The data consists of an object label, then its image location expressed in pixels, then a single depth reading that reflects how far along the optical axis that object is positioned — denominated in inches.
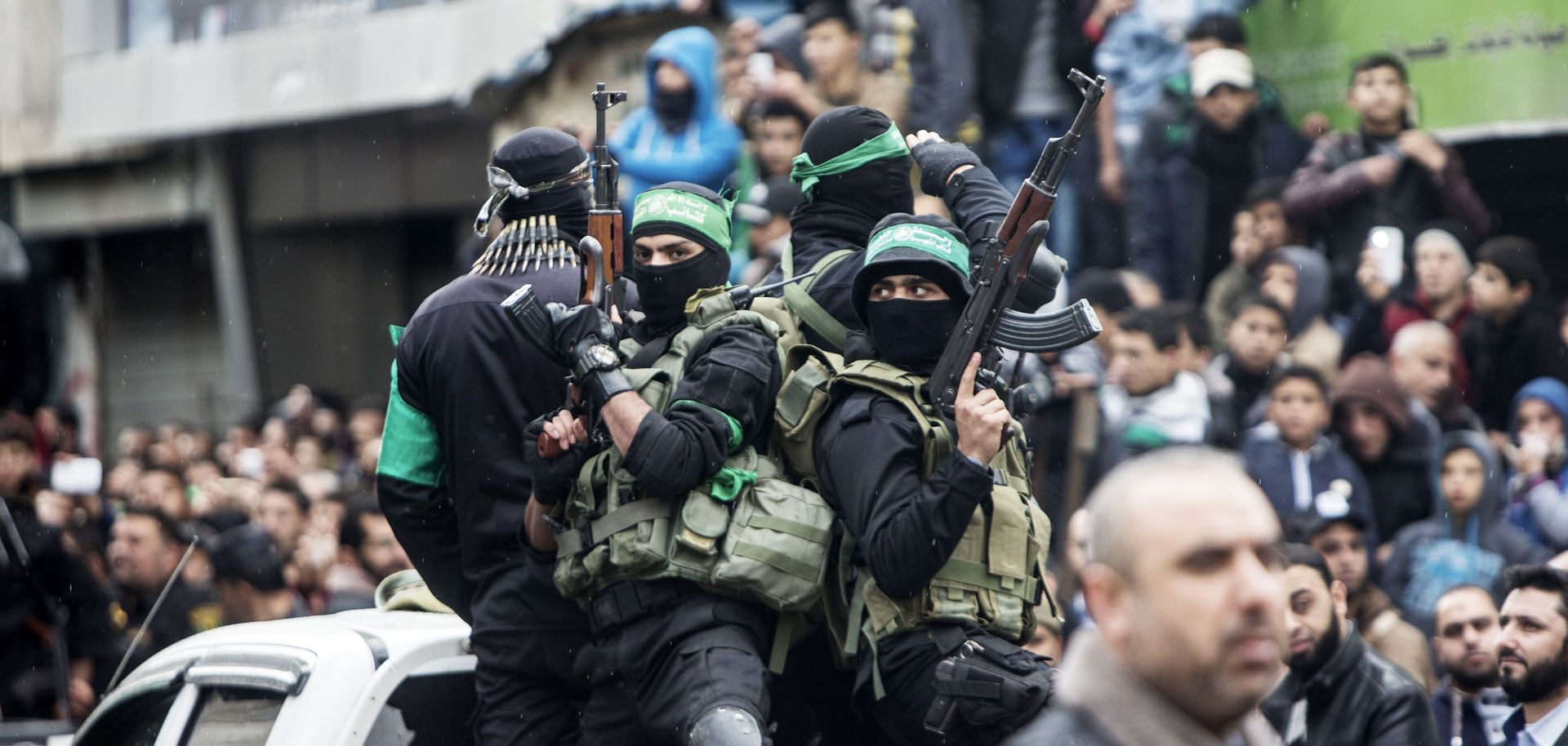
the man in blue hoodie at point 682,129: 750.5
